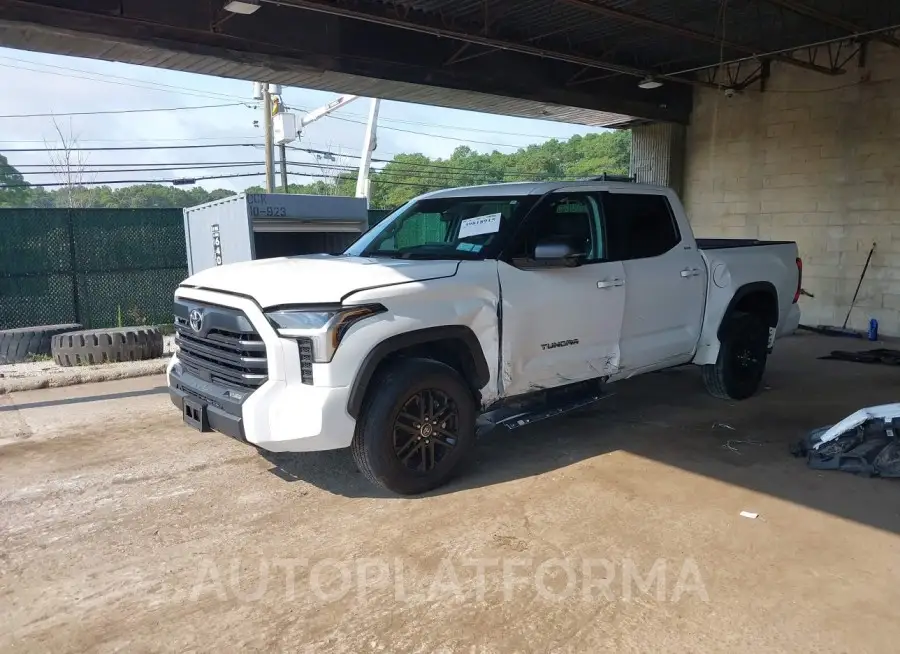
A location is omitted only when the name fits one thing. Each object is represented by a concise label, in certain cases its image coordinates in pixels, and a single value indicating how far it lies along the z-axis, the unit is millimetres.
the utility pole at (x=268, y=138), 25391
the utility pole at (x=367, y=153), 30188
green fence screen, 10164
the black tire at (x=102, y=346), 8352
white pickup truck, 3822
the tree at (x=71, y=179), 31109
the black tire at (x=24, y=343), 8688
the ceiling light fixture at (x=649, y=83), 11805
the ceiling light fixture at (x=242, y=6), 7078
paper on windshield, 4855
